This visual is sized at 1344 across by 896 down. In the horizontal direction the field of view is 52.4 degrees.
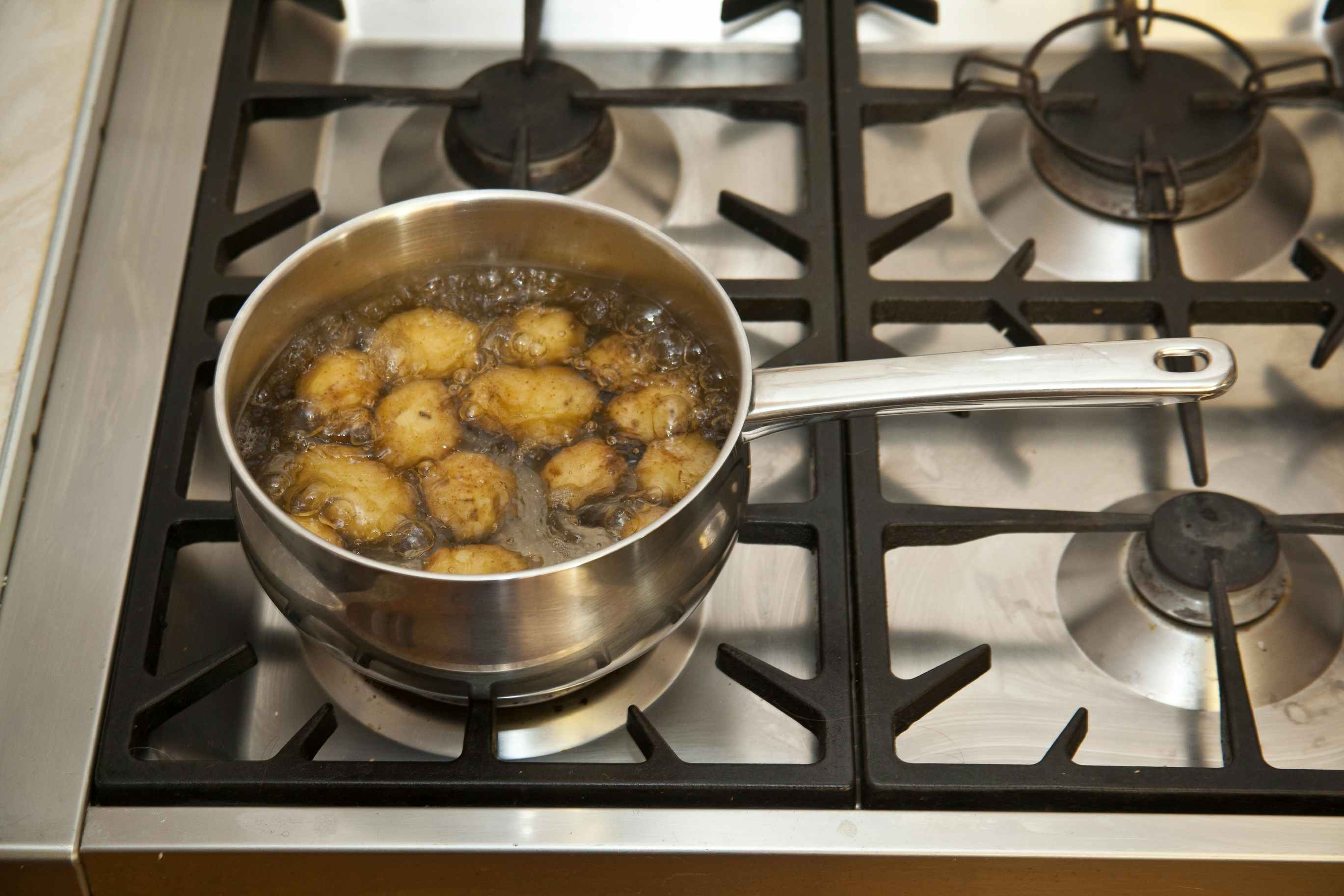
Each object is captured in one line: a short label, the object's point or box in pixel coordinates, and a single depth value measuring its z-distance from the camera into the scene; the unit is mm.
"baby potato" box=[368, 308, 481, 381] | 750
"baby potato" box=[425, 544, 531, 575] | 654
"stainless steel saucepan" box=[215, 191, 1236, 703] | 605
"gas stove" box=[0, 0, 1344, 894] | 684
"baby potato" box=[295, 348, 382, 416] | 729
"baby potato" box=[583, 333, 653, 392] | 751
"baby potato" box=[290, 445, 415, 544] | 676
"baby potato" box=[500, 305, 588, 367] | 759
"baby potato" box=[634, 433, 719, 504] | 693
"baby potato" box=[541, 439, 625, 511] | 700
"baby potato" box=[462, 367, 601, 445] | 730
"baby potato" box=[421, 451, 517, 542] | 679
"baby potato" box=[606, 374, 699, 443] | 721
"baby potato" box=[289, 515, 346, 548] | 663
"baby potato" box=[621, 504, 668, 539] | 675
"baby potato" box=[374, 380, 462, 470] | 718
